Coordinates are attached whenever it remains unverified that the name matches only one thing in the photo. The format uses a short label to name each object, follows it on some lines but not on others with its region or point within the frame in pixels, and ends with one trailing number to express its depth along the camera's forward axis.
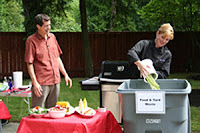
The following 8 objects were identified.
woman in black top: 3.92
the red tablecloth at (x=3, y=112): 4.93
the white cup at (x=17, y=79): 5.73
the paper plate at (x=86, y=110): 3.42
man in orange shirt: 4.05
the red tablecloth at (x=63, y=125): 3.18
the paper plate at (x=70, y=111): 3.50
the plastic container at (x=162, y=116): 3.02
